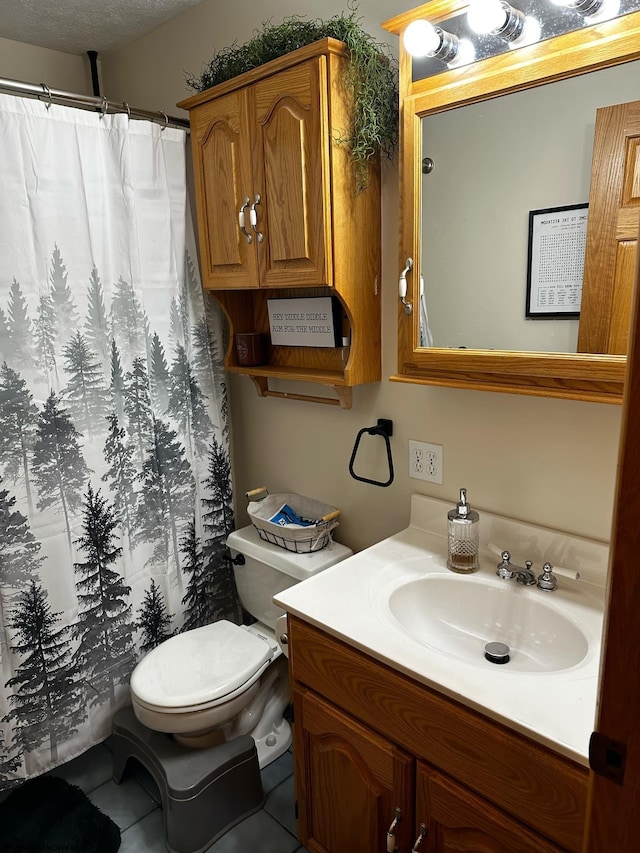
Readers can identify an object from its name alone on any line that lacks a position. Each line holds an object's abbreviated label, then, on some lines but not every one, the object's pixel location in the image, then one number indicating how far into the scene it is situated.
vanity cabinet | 0.95
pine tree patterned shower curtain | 1.57
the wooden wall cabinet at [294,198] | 1.41
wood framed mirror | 1.05
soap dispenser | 1.40
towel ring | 1.68
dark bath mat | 1.62
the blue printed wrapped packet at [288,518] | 1.88
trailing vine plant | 1.38
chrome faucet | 1.34
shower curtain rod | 1.51
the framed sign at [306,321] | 1.67
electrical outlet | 1.59
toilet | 1.60
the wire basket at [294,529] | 1.80
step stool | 1.57
